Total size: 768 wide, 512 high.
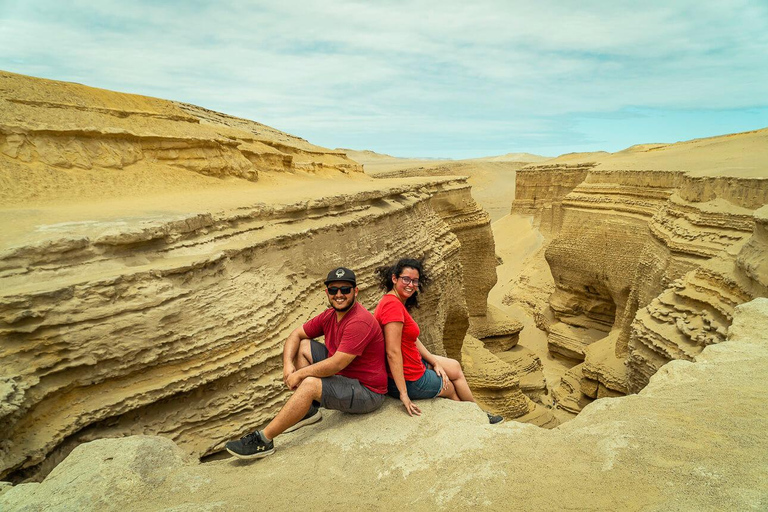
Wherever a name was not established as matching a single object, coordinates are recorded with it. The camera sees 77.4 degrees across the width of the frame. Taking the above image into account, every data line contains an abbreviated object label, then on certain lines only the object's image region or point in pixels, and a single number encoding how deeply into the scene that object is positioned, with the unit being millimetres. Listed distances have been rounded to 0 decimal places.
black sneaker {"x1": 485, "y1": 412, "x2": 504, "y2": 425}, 3432
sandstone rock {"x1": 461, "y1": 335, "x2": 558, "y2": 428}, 10008
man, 3062
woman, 3365
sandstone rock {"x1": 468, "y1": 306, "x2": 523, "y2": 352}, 13031
